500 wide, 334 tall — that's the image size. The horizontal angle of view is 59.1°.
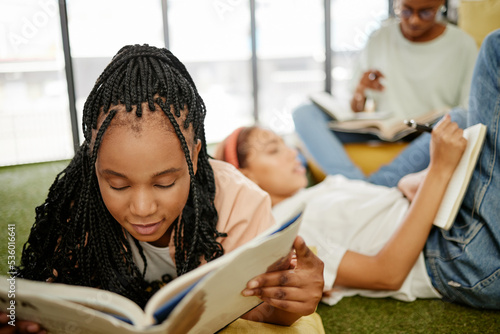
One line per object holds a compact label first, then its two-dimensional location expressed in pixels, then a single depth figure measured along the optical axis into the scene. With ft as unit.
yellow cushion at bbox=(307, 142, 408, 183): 5.99
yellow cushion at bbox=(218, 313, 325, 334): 2.42
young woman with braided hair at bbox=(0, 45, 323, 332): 2.08
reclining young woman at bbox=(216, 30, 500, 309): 3.12
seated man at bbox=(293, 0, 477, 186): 6.15
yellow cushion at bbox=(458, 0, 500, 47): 5.69
